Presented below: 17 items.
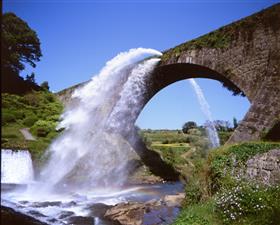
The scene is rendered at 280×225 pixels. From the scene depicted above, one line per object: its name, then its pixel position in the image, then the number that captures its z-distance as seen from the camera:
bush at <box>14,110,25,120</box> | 22.19
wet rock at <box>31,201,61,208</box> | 10.30
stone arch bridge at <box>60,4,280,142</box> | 10.84
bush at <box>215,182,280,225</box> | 6.16
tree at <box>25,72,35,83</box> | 29.56
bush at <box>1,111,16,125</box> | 20.99
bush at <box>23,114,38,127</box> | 21.88
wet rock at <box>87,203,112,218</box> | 9.73
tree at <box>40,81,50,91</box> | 30.68
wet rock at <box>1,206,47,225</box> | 6.01
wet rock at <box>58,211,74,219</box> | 9.01
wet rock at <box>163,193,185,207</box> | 10.31
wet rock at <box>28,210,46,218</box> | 8.74
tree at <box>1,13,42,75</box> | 25.68
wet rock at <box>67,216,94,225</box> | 8.60
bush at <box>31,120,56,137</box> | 20.01
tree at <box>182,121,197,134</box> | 47.15
